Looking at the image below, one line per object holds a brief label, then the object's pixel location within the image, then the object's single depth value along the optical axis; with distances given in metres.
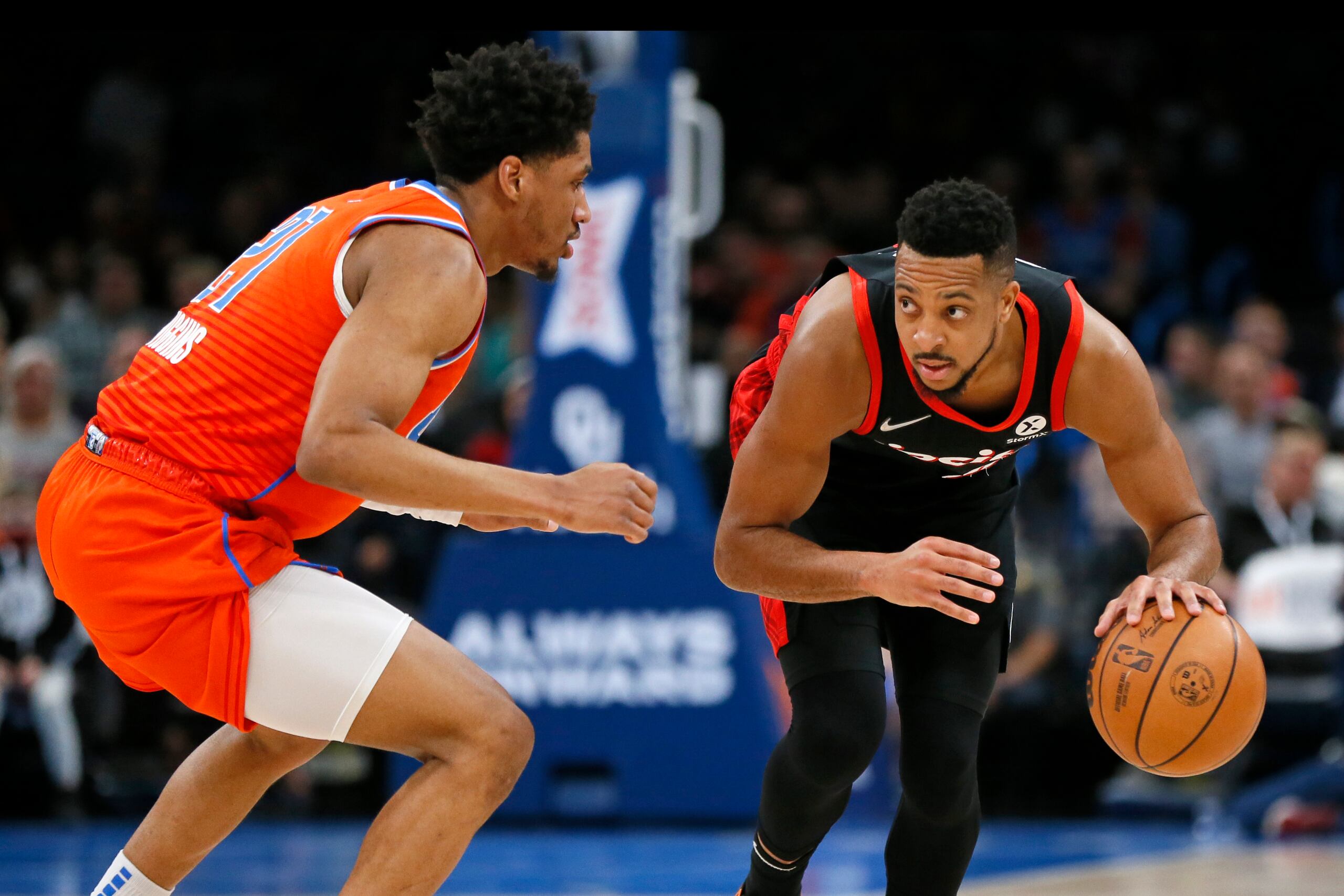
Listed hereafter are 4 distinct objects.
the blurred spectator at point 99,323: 19.11
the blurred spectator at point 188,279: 18.77
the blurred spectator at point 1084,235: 21.16
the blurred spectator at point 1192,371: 17.58
